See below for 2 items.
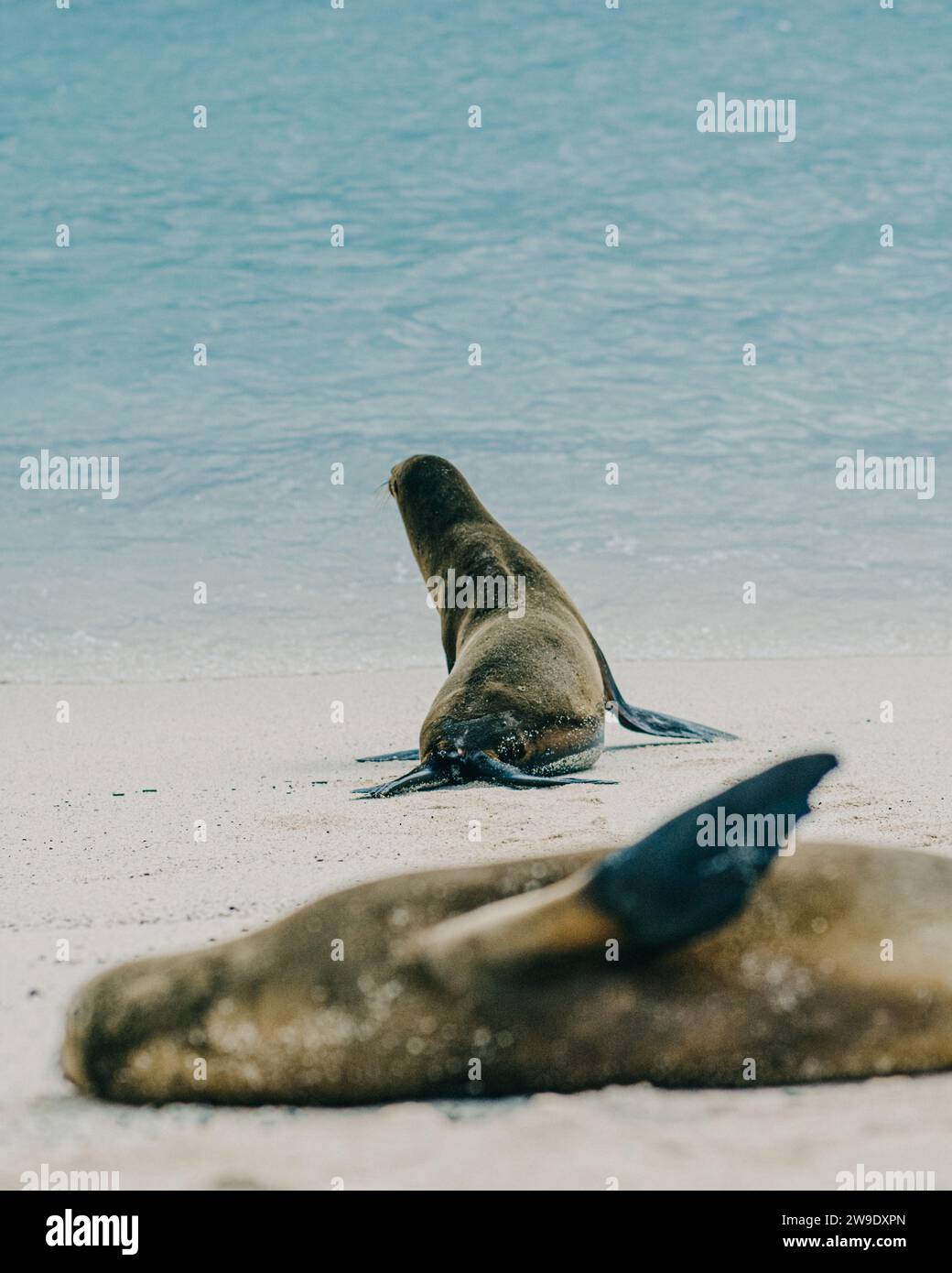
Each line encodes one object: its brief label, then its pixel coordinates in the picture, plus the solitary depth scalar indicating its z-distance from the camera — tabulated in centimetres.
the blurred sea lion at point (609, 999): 582
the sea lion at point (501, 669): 826
